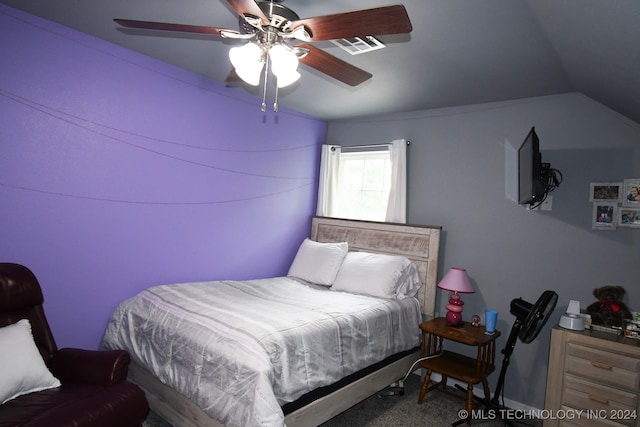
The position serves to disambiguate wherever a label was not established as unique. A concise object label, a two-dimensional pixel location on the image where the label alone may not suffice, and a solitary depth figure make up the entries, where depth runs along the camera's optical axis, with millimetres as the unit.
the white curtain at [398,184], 3793
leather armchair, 1737
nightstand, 2762
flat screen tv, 2494
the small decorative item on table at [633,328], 2408
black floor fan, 2434
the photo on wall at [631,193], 2647
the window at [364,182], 3830
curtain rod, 3953
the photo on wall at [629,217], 2641
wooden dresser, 2246
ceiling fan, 1488
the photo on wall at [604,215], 2729
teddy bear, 2508
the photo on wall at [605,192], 2719
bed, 1938
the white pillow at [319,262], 3646
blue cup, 2992
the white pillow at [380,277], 3266
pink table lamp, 3059
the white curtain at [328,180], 4387
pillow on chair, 1841
